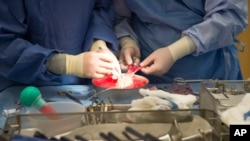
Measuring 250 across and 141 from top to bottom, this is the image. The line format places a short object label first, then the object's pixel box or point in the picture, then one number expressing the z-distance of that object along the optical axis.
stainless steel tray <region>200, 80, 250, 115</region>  1.32
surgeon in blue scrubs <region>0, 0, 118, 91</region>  1.70
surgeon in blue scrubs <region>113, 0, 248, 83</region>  1.77
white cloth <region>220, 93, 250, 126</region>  1.24
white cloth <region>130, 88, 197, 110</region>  1.32
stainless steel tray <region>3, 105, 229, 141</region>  1.22
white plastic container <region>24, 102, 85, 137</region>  1.27
